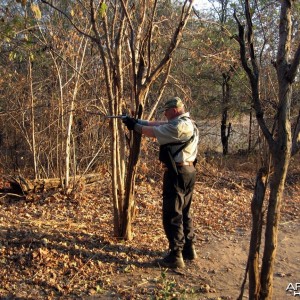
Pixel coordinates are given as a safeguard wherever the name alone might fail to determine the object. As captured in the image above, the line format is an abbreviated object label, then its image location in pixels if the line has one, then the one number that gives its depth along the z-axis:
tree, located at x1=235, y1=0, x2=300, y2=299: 2.97
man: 4.59
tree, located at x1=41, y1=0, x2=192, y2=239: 4.82
